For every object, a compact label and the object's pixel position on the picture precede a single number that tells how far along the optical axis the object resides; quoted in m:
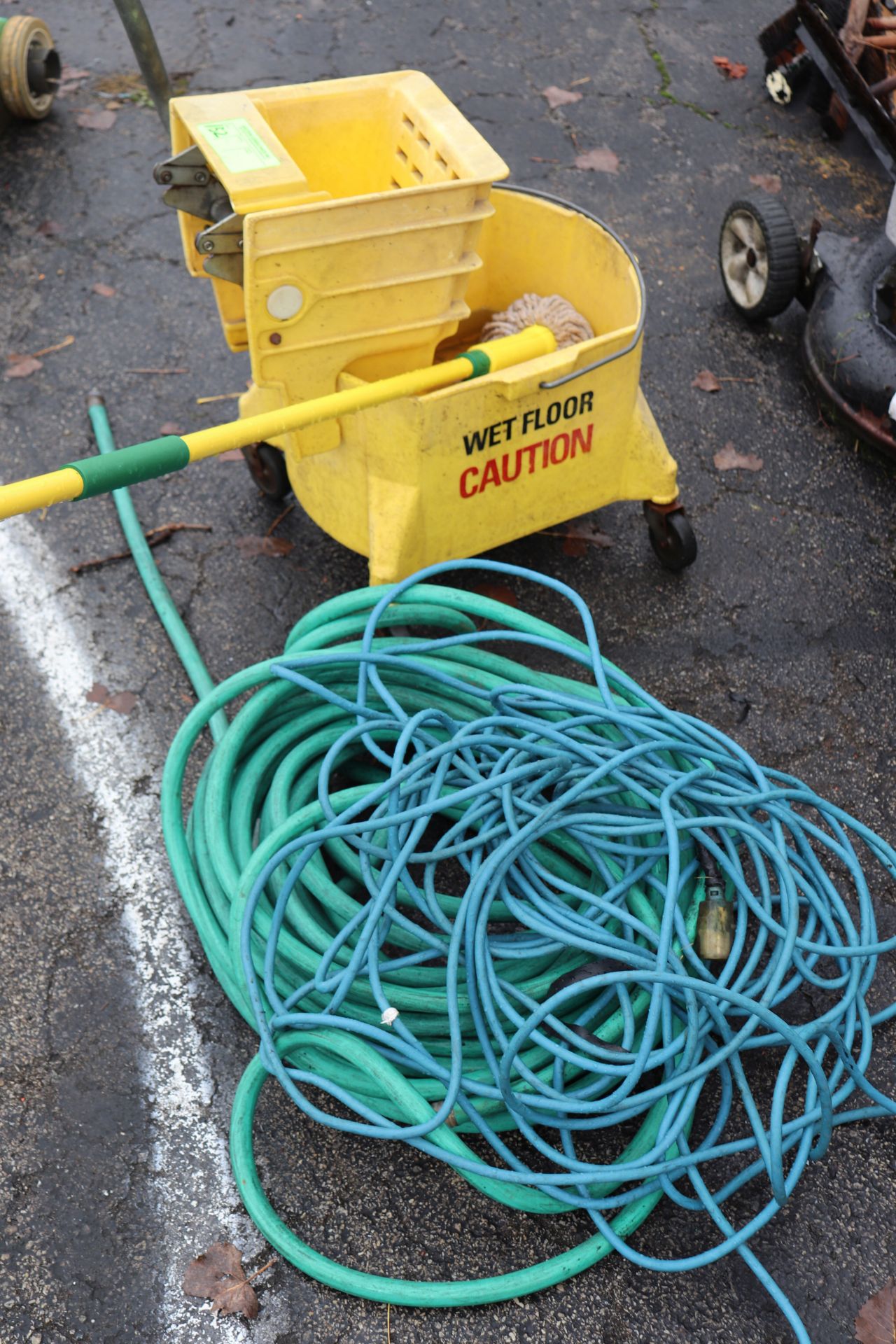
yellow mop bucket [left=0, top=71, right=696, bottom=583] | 2.12
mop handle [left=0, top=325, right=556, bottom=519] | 1.89
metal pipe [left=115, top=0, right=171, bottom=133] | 3.19
